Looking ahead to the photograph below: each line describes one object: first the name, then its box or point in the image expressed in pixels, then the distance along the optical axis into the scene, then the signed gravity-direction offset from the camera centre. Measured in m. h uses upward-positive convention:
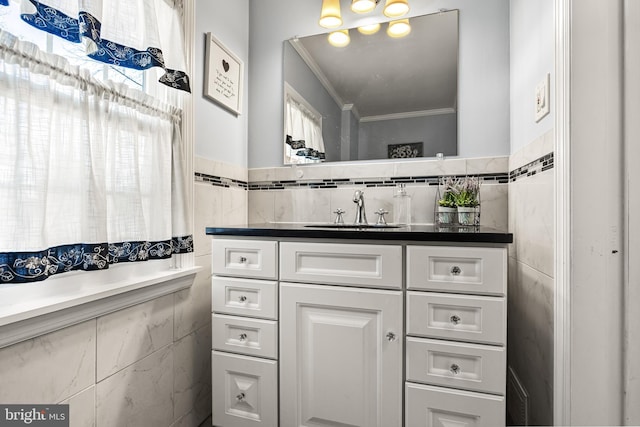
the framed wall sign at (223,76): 1.61 +0.74
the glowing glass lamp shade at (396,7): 1.67 +1.08
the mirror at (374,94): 1.69 +0.68
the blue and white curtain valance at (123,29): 0.86 +0.57
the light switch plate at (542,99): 1.07 +0.40
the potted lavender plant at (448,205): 1.54 +0.05
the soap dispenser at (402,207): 1.69 +0.04
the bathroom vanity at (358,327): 1.02 -0.39
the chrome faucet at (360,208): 1.69 +0.03
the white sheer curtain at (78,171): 0.80 +0.13
